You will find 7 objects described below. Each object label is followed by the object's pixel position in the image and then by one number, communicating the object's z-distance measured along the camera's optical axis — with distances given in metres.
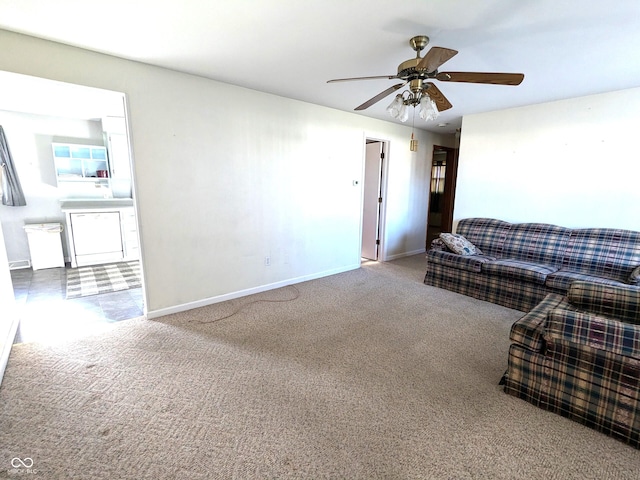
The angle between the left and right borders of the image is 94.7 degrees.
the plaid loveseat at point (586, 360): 1.60
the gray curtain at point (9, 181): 4.37
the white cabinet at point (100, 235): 4.70
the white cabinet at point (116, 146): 4.89
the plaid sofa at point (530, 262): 3.16
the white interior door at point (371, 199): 5.35
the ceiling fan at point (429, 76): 1.77
